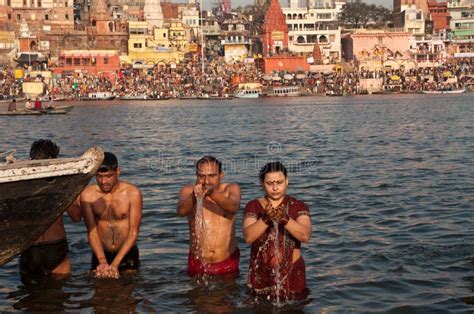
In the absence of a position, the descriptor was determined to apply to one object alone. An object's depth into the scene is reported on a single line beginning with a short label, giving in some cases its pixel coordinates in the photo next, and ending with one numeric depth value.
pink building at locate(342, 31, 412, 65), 102.81
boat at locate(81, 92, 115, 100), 89.31
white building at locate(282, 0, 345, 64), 104.38
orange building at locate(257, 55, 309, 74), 97.94
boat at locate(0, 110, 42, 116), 53.32
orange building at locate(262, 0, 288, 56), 100.44
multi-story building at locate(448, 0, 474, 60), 105.61
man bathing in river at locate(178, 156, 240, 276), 7.07
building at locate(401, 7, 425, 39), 108.81
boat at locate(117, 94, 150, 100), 90.69
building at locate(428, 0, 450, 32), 114.75
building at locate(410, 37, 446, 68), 103.38
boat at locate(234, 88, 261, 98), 93.56
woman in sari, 6.34
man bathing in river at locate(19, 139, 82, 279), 7.80
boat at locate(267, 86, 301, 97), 94.19
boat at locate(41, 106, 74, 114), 55.24
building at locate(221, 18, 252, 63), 101.62
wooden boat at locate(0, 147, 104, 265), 6.62
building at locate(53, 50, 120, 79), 92.44
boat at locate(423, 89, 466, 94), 97.08
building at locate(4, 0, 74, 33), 98.38
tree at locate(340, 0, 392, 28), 118.31
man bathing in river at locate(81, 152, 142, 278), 7.78
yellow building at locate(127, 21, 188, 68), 97.62
